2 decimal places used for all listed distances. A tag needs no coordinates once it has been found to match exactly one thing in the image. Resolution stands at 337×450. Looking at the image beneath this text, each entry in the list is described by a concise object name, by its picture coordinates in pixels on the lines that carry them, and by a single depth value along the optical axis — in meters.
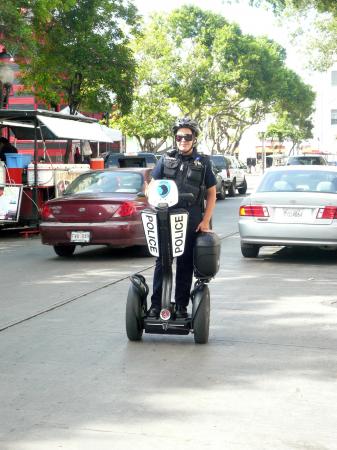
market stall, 17.61
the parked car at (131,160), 28.95
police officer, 7.07
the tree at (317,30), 28.56
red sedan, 13.37
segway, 6.78
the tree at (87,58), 28.67
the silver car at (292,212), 12.83
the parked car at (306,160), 33.50
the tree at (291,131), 92.89
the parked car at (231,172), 35.38
